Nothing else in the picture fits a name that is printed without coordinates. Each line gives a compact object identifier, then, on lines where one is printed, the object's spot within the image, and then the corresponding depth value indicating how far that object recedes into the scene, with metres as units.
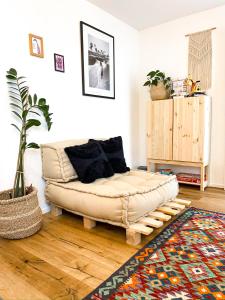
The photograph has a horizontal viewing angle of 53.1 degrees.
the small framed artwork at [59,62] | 2.54
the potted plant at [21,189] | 1.86
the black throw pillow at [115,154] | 2.65
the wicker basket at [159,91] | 3.46
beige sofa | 1.81
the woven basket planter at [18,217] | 1.85
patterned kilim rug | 1.27
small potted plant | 3.46
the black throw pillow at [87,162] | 2.25
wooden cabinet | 3.12
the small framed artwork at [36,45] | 2.29
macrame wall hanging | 3.26
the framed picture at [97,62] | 2.89
